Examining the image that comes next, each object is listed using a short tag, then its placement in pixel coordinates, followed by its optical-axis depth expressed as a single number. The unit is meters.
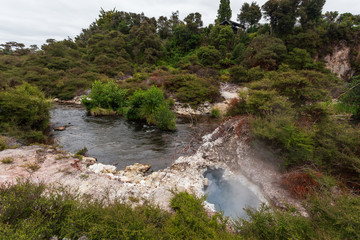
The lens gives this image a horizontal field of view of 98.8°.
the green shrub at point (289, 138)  6.13
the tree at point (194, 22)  42.81
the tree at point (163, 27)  50.09
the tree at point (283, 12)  27.02
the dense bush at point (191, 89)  21.83
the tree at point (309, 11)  27.47
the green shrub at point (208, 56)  34.38
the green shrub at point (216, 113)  18.67
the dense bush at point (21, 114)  9.80
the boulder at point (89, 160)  8.16
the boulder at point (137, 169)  7.81
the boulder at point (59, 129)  13.30
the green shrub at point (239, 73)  26.70
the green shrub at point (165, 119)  13.58
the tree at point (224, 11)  42.84
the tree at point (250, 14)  39.91
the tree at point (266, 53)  26.05
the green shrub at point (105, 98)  17.66
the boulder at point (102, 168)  7.52
